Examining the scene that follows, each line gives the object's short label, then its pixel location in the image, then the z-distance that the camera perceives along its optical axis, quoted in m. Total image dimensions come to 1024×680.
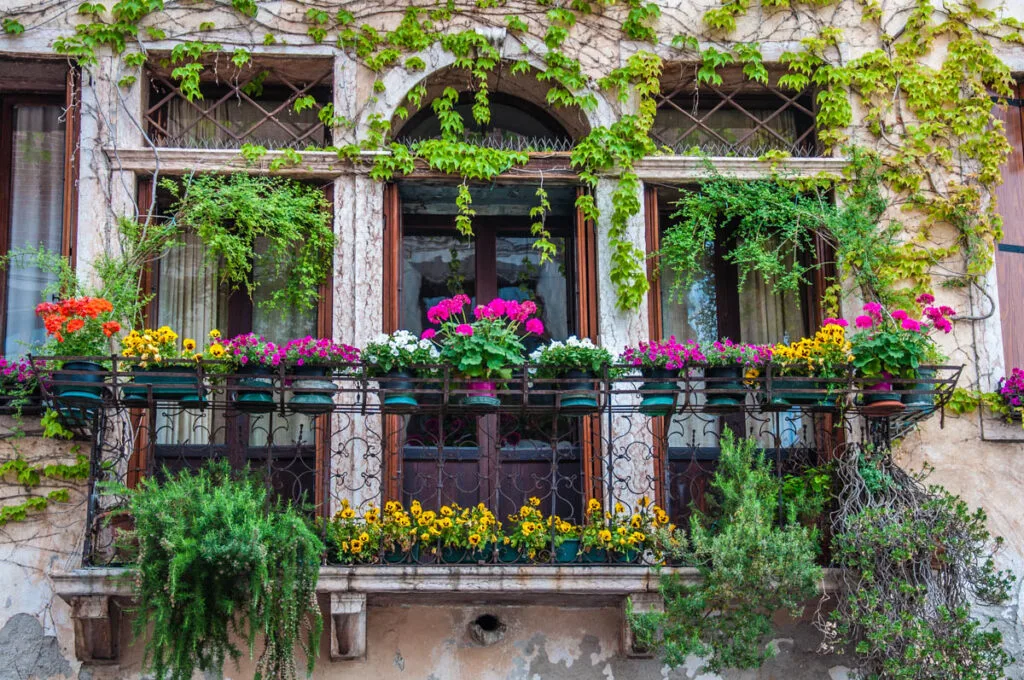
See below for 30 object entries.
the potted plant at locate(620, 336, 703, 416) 8.38
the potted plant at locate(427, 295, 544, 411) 8.33
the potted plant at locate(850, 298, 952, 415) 8.42
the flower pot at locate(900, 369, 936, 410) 8.56
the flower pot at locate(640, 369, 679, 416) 8.41
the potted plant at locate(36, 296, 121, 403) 8.25
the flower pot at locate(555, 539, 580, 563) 8.40
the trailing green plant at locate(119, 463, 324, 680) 7.66
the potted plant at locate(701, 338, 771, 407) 8.45
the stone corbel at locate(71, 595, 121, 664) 8.12
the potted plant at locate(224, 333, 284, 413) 8.27
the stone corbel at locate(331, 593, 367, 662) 8.17
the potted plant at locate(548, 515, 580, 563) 8.39
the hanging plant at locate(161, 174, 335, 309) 9.29
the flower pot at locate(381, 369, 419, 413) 8.34
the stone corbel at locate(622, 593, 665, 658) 8.30
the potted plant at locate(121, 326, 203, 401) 8.28
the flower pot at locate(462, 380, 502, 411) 8.38
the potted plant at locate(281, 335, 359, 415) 8.27
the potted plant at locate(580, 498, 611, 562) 8.34
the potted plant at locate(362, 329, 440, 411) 8.36
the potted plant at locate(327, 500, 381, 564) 8.30
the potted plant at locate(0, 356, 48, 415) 8.63
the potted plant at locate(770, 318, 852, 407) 8.50
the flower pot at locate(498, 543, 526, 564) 8.40
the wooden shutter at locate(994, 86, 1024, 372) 9.71
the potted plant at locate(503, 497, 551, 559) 8.38
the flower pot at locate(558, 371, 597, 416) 8.43
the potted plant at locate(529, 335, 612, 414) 8.41
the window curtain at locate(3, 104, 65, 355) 9.62
